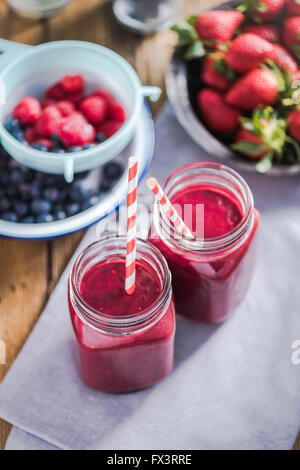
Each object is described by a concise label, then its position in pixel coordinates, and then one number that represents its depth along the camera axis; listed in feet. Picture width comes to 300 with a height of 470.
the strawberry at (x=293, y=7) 3.73
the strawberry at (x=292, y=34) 3.69
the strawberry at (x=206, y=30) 3.67
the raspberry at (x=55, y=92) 3.85
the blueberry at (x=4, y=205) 3.51
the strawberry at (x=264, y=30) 3.74
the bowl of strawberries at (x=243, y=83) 3.52
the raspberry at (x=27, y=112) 3.69
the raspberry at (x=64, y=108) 3.73
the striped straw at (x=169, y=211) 2.42
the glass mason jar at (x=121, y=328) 2.56
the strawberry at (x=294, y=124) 3.50
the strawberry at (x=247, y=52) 3.55
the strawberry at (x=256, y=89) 3.52
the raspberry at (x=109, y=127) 3.75
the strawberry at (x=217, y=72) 3.67
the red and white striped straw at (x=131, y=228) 2.34
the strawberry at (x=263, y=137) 3.44
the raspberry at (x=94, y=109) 3.72
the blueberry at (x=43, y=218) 3.45
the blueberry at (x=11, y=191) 3.58
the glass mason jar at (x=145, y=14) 4.26
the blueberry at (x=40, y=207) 3.48
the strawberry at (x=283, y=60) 3.63
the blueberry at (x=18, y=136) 3.61
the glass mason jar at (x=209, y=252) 2.72
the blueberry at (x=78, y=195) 3.54
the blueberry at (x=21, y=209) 3.49
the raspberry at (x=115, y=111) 3.79
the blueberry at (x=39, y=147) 3.56
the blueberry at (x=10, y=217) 3.44
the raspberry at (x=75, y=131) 3.59
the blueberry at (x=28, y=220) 3.44
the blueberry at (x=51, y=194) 3.58
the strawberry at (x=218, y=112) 3.67
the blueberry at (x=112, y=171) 3.70
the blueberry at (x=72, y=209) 3.50
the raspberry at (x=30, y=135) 3.71
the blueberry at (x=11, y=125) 3.64
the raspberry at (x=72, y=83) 3.82
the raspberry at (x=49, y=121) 3.64
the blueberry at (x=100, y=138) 3.70
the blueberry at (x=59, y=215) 3.49
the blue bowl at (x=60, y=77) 3.49
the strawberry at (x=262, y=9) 3.70
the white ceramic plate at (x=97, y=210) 3.35
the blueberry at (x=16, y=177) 3.64
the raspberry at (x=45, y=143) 3.61
